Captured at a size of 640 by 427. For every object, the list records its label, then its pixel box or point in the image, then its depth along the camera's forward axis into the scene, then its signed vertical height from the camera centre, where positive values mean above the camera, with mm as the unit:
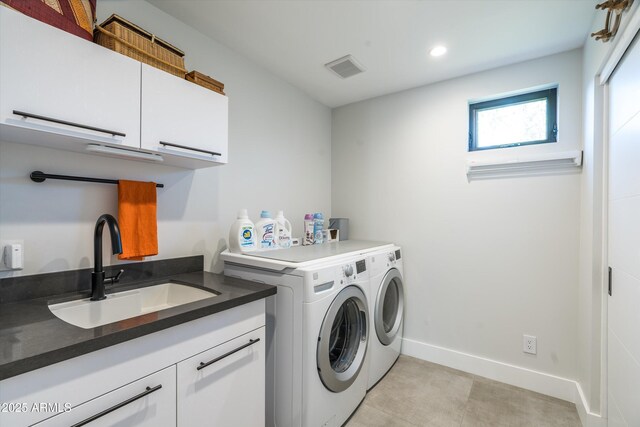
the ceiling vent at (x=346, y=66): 2080 +1125
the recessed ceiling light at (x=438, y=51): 1926 +1127
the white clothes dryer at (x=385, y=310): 1995 -775
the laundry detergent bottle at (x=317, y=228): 2328 -134
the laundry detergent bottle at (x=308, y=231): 2312 -156
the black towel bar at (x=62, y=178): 1176 +148
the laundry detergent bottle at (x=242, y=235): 1809 -150
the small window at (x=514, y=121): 2041 +717
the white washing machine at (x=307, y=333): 1421 -640
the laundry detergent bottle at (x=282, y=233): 2041 -154
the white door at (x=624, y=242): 1092 -121
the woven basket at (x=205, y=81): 1442 +687
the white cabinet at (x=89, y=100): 917 +442
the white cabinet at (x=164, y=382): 718 -541
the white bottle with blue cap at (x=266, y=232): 1923 -138
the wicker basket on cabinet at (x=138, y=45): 1155 +727
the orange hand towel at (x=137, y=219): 1371 -40
